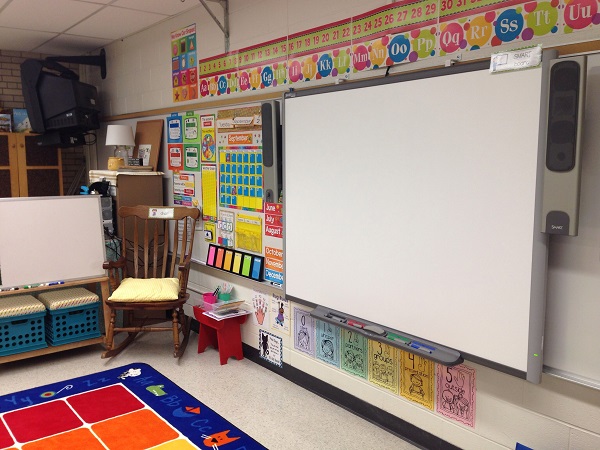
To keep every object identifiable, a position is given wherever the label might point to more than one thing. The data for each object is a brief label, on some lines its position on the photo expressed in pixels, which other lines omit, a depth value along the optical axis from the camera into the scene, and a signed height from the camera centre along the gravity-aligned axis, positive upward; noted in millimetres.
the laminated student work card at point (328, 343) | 3053 -1041
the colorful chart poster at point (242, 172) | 3453 -51
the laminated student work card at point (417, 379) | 2535 -1045
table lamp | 4742 +263
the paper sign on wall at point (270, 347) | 3479 -1217
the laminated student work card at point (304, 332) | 3207 -1021
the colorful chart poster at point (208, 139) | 3883 +195
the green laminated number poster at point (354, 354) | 2887 -1045
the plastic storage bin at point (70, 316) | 3680 -1061
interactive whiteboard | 1966 -181
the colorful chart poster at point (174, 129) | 4289 +297
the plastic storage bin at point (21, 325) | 3482 -1064
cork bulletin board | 4520 +239
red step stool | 3617 -1174
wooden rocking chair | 3592 -814
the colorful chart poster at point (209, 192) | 3951 -202
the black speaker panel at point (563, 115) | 1739 +158
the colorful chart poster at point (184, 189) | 4238 -192
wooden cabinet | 5367 -20
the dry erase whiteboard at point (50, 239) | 3496 -501
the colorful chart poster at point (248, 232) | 3527 -461
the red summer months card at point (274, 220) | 3312 -347
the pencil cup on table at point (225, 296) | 3852 -951
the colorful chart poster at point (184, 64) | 4004 +779
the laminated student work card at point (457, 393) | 2357 -1040
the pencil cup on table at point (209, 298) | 3752 -937
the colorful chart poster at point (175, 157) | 4340 +68
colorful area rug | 2619 -1354
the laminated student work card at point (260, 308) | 3564 -973
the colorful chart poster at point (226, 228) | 3803 -458
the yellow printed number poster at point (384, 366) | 2711 -1048
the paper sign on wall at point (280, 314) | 3387 -963
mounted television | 4930 +608
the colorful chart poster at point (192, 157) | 4109 +63
